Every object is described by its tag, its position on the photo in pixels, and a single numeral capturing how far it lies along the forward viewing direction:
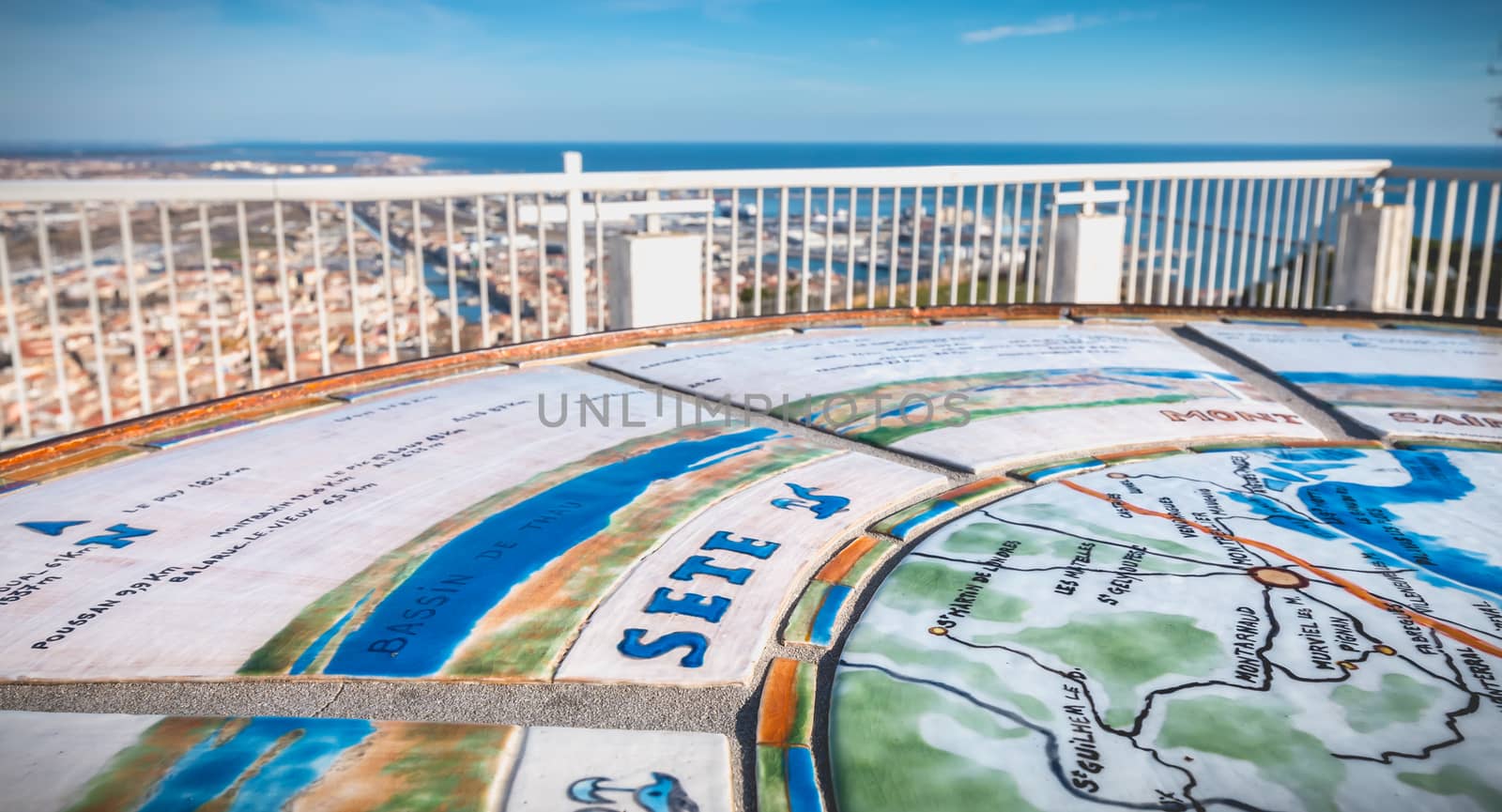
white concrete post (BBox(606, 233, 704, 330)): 3.29
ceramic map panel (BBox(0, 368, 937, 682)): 1.06
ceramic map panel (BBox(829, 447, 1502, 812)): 0.83
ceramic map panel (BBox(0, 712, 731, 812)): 0.80
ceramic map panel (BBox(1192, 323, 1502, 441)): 1.88
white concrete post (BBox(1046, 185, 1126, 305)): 4.45
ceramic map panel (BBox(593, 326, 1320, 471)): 1.82
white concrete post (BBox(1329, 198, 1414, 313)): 5.03
